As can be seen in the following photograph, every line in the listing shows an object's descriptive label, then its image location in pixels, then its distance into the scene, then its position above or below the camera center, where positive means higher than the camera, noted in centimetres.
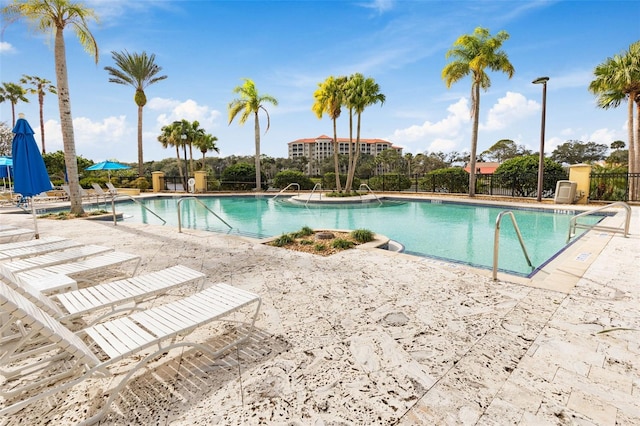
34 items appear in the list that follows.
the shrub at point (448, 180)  1958 +18
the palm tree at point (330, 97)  1800 +500
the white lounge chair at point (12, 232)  597 -80
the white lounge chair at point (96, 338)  186 -102
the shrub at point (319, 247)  600 -116
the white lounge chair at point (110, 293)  252 -98
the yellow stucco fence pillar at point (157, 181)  2317 +54
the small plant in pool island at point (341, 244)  609 -113
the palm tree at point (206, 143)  3056 +443
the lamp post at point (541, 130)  1320 +231
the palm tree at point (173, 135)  2630 +461
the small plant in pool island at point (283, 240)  650 -112
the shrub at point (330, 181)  2352 +32
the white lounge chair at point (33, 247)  437 -85
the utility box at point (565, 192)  1309 -45
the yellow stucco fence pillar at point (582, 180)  1321 +4
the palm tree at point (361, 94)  1742 +500
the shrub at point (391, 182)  2186 +15
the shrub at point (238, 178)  2408 +69
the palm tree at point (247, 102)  2211 +591
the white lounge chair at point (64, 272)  312 -93
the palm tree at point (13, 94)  3153 +974
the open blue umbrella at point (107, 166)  1966 +146
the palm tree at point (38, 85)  3219 +1085
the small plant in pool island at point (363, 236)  659 -106
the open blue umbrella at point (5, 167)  1391 +110
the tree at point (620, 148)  5291 +664
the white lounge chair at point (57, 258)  380 -89
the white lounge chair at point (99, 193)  1592 -18
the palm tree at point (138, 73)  2569 +947
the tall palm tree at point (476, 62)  1523 +589
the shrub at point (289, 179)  2428 +54
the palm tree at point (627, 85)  1376 +435
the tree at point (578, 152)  6731 +625
